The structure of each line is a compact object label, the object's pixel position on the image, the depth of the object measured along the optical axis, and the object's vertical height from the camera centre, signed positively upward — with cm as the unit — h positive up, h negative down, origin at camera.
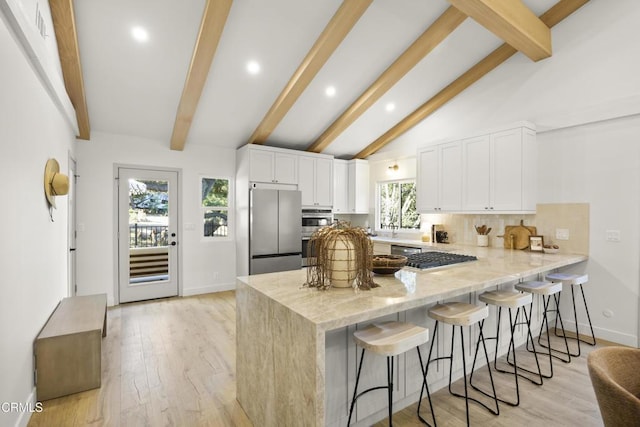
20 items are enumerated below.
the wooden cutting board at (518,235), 398 -32
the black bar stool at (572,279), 304 -67
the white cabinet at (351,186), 621 +48
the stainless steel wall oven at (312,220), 555 -18
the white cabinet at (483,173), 380 +49
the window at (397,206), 566 +8
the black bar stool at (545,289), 266 -67
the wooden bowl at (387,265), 214 -37
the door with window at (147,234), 480 -36
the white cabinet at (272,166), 515 +74
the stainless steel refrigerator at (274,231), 500 -33
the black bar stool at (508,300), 231 -67
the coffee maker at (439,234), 492 -37
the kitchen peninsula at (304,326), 141 -60
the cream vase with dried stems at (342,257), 183 -27
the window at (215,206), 543 +8
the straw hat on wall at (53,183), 260 +24
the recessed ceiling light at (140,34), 309 +175
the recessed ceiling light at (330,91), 441 +168
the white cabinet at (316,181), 565 +55
